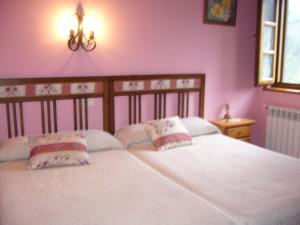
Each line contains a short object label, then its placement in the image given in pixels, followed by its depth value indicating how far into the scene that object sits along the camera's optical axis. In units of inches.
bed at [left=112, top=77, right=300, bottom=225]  71.3
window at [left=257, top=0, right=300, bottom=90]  146.7
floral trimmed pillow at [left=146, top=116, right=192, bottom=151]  113.4
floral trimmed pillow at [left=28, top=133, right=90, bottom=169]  93.3
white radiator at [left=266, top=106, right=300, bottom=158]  141.9
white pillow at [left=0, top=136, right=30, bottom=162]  97.8
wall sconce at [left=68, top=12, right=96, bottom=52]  114.1
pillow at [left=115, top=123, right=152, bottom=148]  116.1
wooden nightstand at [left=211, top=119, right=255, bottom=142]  142.1
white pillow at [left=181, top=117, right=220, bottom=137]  129.2
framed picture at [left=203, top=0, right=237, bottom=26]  141.6
